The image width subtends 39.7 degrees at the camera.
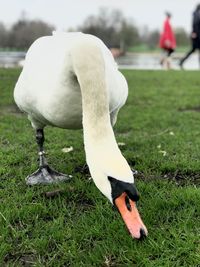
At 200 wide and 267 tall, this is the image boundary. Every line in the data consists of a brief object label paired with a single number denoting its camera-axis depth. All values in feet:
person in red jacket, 37.38
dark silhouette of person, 32.78
